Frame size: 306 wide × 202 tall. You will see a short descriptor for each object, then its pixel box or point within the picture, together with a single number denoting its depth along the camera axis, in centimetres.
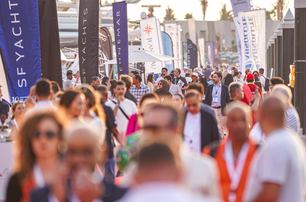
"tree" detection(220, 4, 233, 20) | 14825
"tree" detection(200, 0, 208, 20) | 13912
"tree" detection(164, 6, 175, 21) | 13934
